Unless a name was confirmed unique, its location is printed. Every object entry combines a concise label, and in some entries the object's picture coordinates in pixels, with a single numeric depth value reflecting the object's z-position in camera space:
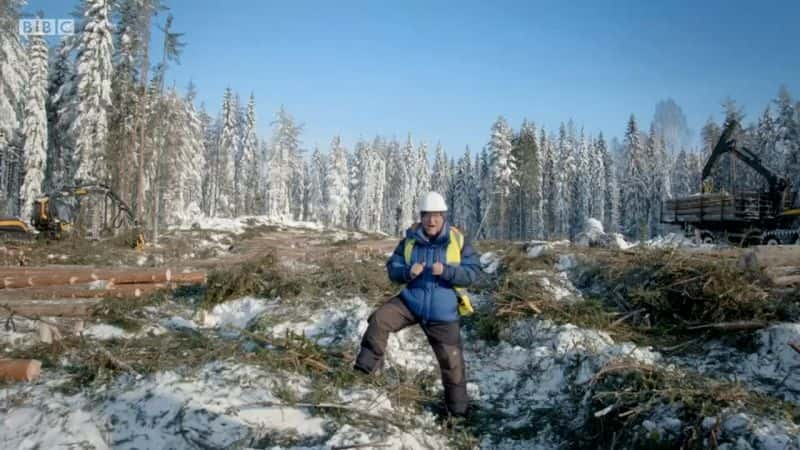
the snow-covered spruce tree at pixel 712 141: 50.75
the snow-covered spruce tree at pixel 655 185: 58.06
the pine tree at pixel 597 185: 63.71
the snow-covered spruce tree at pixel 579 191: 63.09
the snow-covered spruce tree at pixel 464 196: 65.75
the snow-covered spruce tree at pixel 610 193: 64.25
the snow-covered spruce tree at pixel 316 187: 68.50
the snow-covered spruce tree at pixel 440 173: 78.42
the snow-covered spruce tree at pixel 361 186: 67.31
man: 4.93
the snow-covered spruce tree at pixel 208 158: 56.66
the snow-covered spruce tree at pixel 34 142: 29.83
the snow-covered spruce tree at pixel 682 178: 62.50
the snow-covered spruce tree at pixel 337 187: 61.72
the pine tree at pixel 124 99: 26.33
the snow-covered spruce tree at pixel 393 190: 75.95
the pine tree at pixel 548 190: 62.50
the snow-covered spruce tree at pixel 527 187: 52.75
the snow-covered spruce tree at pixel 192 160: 47.09
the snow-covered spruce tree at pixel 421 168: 75.06
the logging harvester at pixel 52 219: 18.17
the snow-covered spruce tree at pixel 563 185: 61.47
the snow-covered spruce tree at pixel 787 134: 41.31
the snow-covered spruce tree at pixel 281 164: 54.72
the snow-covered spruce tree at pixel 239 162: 56.84
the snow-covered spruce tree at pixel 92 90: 25.33
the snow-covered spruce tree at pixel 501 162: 49.34
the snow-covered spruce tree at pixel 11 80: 23.88
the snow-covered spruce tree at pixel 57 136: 31.53
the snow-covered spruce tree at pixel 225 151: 54.00
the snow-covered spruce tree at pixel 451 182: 71.75
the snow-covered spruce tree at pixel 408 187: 73.88
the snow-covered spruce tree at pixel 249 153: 56.44
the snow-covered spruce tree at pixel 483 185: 58.76
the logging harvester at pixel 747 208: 18.97
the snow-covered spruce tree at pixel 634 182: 57.31
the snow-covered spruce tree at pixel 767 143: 43.62
